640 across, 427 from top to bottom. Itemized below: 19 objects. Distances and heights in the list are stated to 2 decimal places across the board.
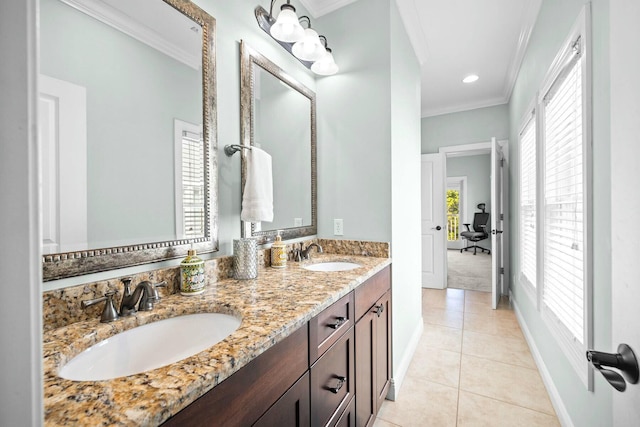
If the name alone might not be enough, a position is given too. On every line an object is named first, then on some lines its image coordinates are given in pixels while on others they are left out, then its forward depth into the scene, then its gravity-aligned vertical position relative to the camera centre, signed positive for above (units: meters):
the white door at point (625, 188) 0.48 +0.04
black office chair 7.55 -0.53
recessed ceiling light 3.34 +1.57
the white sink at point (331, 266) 1.81 -0.35
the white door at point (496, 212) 3.14 -0.02
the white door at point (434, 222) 4.18 -0.16
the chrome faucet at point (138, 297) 0.88 -0.27
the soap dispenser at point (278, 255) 1.61 -0.25
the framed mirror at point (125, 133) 0.82 +0.28
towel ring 1.39 +0.31
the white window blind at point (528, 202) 2.42 +0.08
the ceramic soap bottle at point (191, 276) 1.07 -0.24
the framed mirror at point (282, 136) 1.53 +0.47
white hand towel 1.40 +0.10
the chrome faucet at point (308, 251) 1.84 -0.26
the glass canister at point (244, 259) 1.31 -0.22
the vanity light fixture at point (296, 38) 1.50 +0.99
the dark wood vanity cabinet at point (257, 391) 0.57 -0.43
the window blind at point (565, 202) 1.38 +0.04
